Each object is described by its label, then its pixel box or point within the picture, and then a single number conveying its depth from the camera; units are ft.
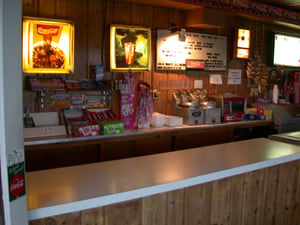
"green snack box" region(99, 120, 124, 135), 9.55
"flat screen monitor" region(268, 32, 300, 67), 15.40
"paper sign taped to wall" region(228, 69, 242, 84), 14.31
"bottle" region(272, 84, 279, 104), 15.25
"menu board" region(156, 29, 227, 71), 11.96
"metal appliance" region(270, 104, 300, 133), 13.60
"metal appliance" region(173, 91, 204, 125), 11.67
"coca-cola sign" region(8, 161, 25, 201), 3.25
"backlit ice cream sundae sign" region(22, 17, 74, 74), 9.04
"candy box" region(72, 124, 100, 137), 9.19
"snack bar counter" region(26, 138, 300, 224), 4.24
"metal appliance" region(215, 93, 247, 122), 12.62
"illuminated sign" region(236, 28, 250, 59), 13.92
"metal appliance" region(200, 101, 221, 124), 12.09
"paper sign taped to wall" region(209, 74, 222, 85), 13.57
